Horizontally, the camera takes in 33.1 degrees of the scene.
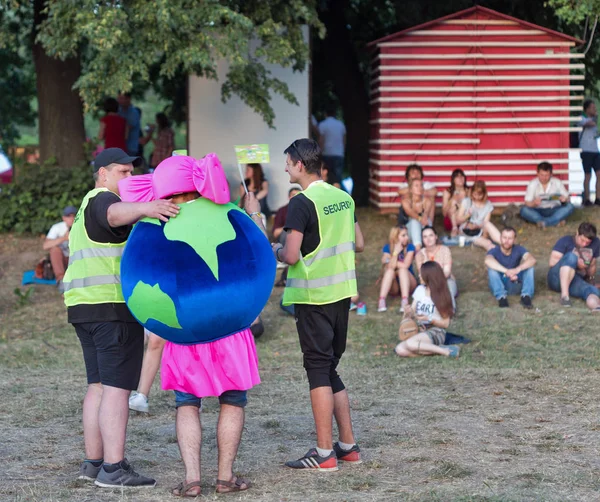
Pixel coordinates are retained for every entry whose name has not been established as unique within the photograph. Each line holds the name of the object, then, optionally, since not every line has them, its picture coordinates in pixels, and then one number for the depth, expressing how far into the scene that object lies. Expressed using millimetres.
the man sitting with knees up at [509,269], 11961
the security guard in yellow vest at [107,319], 5578
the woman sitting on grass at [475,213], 14555
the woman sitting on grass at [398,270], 11938
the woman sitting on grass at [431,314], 9555
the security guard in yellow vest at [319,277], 5824
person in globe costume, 5113
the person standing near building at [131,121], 17031
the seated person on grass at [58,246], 13203
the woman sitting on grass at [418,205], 14172
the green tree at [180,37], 12406
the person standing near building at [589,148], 16672
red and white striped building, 16156
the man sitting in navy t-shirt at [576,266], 11805
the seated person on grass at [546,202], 15312
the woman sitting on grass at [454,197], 14805
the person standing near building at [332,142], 17469
